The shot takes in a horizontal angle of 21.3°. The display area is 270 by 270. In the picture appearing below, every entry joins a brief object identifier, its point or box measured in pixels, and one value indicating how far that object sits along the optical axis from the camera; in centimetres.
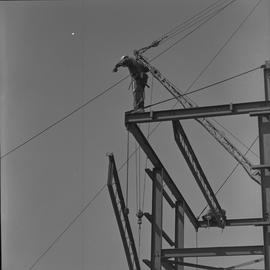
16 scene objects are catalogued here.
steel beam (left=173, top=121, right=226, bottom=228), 2603
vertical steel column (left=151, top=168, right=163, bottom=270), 2557
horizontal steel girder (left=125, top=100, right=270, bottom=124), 2311
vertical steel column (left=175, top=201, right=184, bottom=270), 2969
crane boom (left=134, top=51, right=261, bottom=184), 3794
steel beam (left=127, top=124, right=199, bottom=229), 2453
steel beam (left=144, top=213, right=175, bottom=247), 3052
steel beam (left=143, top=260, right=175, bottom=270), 2664
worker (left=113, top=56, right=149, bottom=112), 2670
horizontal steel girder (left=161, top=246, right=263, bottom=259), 2508
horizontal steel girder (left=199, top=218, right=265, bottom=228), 3087
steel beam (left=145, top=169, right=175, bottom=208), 2698
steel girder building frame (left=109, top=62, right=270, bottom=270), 2314
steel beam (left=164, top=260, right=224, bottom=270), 2639
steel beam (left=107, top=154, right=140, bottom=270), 2620
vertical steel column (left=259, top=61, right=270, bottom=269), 2292
